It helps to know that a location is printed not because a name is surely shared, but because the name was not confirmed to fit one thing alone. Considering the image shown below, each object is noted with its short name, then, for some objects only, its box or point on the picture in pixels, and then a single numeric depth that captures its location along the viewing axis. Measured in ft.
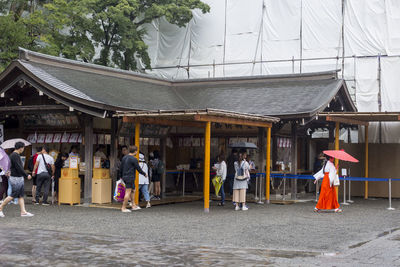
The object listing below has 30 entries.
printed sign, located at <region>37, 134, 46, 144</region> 61.36
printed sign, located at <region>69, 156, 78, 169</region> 57.31
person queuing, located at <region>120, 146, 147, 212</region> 50.57
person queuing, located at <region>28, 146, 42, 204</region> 56.90
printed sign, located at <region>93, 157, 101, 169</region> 57.47
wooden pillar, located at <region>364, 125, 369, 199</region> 69.77
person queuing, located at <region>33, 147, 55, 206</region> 54.90
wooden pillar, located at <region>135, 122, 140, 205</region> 54.08
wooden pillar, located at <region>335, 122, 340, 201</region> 61.23
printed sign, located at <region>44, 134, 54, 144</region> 60.59
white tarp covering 92.94
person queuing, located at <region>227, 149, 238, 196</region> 66.64
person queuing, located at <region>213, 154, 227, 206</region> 57.11
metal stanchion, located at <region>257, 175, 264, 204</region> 62.80
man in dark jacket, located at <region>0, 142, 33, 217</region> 44.37
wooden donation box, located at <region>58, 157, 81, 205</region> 56.70
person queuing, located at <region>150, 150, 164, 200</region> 62.03
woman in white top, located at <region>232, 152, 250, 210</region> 53.98
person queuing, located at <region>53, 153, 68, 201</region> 58.39
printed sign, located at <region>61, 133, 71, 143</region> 58.81
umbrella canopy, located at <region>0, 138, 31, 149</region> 55.57
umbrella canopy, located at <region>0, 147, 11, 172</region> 45.61
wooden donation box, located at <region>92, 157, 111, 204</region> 56.39
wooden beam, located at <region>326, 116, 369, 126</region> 59.72
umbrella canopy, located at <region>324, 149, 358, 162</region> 51.84
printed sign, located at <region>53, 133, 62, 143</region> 59.62
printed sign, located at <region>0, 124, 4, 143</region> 61.77
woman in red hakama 53.47
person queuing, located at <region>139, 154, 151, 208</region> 54.54
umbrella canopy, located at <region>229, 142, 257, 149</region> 63.03
